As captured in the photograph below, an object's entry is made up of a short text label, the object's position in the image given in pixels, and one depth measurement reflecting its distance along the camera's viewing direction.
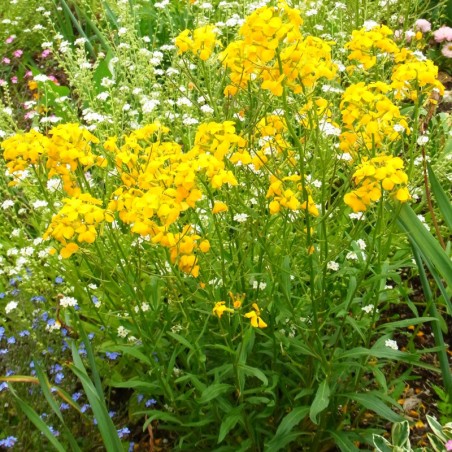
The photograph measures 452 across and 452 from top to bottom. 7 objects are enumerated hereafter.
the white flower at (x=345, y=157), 2.35
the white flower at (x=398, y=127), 2.48
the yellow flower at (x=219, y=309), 1.95
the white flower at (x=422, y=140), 2.52
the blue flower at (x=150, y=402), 2.47
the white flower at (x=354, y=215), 2.55
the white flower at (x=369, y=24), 3.11
